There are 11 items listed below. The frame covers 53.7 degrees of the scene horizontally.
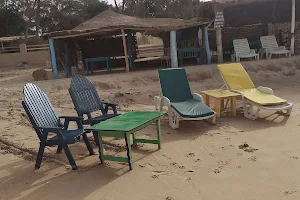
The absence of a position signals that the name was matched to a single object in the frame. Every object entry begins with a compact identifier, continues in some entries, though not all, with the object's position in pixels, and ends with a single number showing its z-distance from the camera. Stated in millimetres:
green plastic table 3692
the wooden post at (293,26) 12839
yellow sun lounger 5699
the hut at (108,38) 12008
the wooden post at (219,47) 13341
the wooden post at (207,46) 13164
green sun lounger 5371
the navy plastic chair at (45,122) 3740
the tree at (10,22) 28766
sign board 12789
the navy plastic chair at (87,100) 4719
